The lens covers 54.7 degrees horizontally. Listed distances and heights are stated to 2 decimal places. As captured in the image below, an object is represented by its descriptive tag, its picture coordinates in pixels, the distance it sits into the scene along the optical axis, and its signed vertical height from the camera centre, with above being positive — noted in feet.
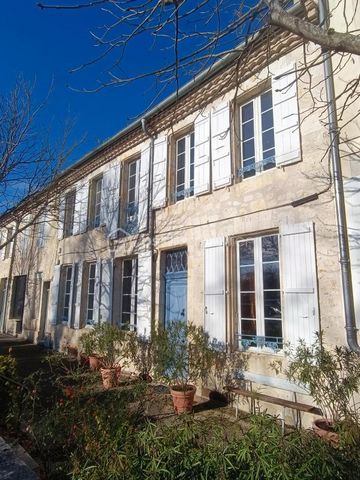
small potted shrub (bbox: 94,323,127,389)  23.21 -3.01
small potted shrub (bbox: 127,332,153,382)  23.30 -3.38
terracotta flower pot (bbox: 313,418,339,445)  12.03 -4.47
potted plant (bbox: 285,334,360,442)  12.75 -2.80
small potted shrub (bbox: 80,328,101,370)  25.49 -3.37
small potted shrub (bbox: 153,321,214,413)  17.71 -3.03
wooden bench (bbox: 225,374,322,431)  14.29 -4.10
